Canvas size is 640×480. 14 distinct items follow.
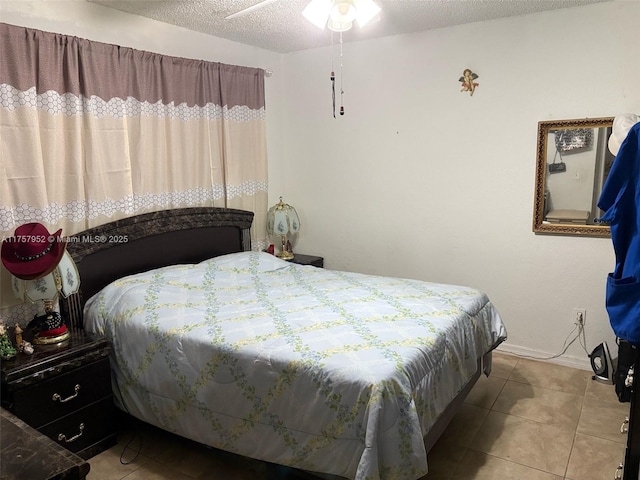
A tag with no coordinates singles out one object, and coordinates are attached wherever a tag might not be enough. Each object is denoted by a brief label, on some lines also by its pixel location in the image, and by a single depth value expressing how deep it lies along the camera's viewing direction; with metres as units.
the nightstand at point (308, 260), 3.97
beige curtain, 2.43
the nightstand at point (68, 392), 2.05
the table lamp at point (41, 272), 2.23
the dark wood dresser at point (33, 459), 0.92
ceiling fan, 2.30
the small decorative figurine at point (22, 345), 2.19
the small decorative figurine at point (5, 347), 2.11
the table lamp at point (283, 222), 3.97
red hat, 2.22
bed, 1.76
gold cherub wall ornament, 3.34
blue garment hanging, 1.50
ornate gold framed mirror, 2.99
